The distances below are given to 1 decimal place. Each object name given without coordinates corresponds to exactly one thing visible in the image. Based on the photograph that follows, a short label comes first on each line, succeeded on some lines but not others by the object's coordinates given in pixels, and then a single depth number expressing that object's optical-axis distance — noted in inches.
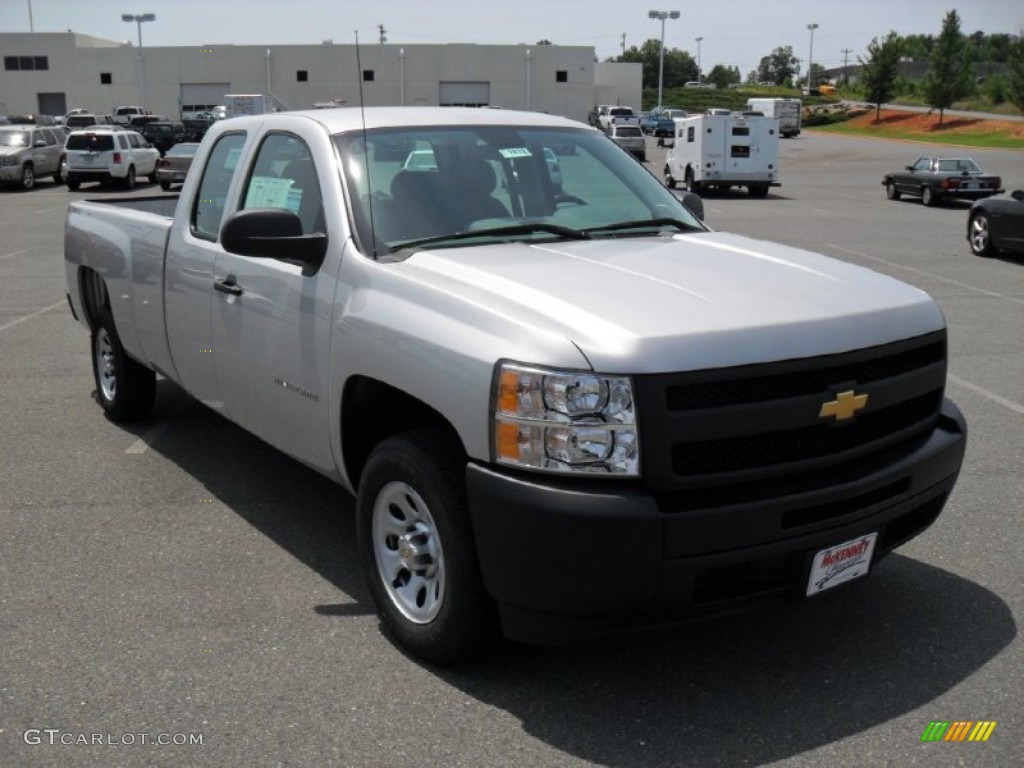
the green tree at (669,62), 6825.8
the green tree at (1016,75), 2465.6
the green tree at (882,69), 3073.3
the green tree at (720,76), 6858.8
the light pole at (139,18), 2842.0
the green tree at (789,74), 7631.9
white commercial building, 3282.5
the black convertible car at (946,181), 1125.7
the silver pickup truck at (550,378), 126.1
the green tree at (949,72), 2746.1
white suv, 1234.0
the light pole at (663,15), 3361.2
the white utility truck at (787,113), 2843.3
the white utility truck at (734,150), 1274.6
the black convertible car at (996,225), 637.9
